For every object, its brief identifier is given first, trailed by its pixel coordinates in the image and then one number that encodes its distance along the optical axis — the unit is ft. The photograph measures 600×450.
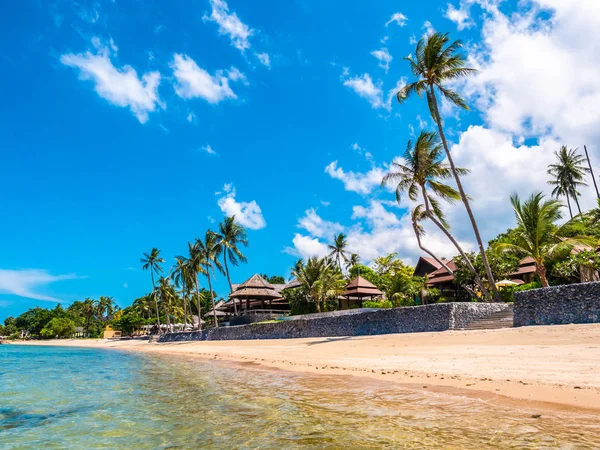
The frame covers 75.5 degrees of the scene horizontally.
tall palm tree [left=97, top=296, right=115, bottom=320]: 277.23
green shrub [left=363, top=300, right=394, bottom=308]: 102.72
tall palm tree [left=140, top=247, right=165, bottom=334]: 189.16
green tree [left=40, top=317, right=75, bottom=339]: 253.03
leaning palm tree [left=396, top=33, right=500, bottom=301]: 66.44
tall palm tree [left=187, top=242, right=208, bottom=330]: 150.00
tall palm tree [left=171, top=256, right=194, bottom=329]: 166.71
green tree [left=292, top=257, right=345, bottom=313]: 113.39
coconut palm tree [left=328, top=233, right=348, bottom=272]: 216.54
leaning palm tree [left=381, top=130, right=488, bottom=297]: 72.38
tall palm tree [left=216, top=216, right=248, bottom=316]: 139.85
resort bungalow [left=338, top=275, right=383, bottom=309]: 114.11
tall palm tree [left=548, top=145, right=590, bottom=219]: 157.48
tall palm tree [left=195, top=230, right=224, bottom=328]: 140.85
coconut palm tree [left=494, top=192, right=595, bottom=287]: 59.16
